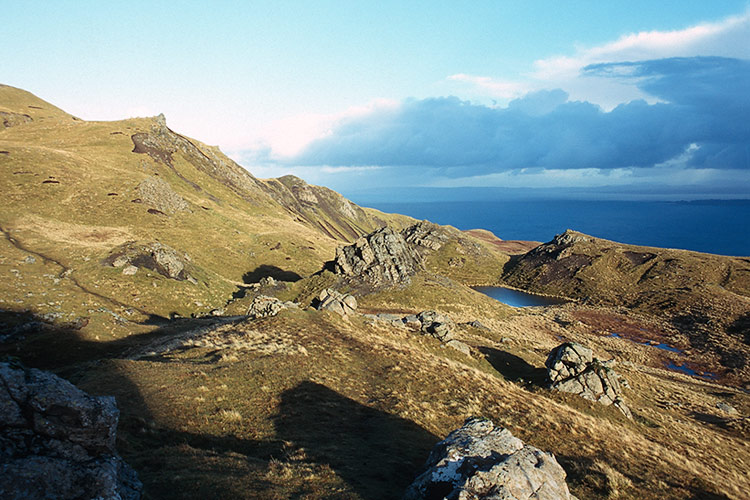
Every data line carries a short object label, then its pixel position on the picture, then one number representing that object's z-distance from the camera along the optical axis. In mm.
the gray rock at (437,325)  41250
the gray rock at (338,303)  45812
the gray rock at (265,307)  40634
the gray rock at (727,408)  39959
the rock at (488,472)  11500
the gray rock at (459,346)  39594
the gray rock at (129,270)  54969
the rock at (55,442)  8812
